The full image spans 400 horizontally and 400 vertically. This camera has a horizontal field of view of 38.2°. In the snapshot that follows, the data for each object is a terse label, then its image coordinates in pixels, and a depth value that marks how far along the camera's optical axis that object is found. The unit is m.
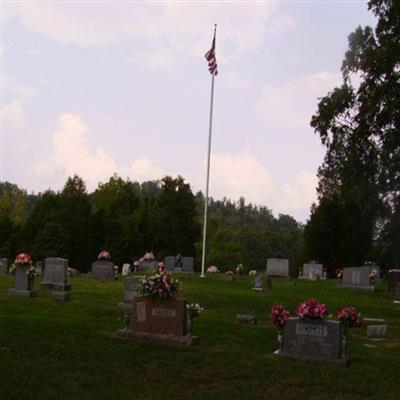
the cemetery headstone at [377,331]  14.86
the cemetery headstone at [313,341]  10.71
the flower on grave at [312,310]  10.89
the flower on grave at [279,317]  11.24
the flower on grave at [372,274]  28.96
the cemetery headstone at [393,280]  26.30
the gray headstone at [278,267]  35.53
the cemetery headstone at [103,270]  30.36
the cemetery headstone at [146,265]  34.69
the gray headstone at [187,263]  36.76
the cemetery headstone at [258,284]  25.39
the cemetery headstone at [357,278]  28.27
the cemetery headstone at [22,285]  19.48
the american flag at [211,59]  30.81
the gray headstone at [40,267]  32.69
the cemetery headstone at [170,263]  36.93
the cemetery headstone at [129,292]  17.41
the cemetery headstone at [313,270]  38.79
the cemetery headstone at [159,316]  11.97
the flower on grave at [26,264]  19.45
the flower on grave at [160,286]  12.14
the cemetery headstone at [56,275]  22.16
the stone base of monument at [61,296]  18.89
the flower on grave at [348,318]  11.36
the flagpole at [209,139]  30.83
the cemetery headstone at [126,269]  35.72
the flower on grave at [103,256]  30.41
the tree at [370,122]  24.27
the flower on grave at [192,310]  12.08
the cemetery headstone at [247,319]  15.68
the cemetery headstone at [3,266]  33.75
